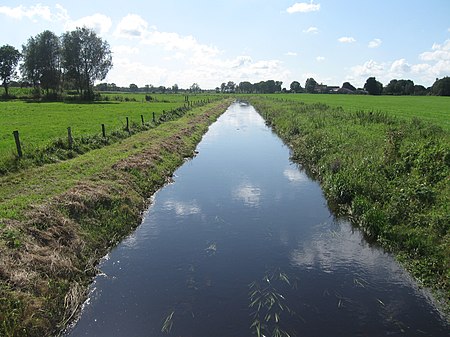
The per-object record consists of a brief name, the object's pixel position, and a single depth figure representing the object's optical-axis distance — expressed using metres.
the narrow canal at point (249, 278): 7.96
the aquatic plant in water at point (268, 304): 7.76
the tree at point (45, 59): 87.62
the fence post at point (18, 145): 17.44
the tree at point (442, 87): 122.31
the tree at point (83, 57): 81.94
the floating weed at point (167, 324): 7.76
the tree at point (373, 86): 153.62
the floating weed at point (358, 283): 9.52
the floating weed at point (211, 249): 11.52
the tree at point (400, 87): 151.75
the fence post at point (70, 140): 21.31
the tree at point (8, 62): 103.88
